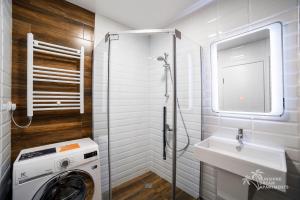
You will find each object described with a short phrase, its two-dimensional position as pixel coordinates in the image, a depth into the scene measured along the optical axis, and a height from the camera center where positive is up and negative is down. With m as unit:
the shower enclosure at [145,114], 1.48 -0.17
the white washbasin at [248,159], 0.88 -0.48
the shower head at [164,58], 1.46 +0.49
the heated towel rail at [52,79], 1.20 +0.23
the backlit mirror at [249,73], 1.13 +0.27
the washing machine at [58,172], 1.00 -0.61
